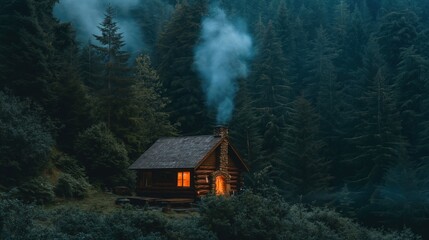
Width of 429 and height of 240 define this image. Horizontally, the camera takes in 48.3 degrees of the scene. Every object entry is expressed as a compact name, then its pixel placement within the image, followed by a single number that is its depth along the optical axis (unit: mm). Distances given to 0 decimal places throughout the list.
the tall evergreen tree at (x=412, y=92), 49094
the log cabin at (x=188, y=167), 37969
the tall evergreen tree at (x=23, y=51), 34750
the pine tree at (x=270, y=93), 55250
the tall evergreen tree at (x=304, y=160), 46406
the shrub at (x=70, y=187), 34250
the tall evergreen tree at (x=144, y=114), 48938
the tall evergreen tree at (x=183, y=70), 58344
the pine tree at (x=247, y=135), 51562
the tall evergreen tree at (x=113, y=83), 48438
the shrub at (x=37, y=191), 29672
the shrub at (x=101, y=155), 42000
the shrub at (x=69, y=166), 38875
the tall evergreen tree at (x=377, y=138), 45281
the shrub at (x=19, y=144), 29000
